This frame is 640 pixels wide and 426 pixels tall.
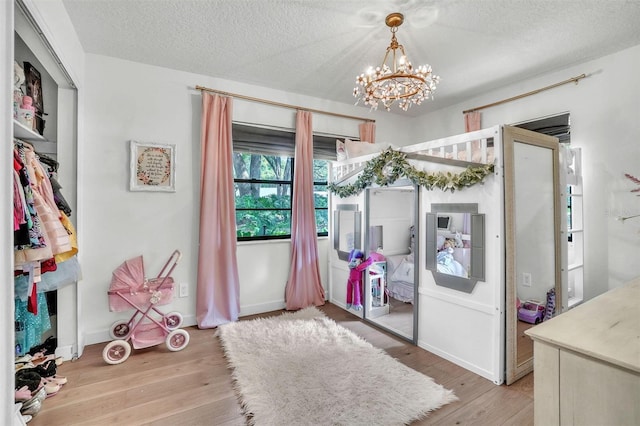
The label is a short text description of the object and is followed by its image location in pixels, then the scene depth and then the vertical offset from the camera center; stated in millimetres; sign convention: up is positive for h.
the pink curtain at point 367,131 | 4137 +1152
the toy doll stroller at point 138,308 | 2486 -800
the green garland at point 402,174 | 2197 +335
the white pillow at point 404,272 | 3509 -699
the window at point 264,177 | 3486 +458
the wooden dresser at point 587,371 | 897 -506
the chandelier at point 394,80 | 2135 +1012
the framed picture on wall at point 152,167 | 2896 +471
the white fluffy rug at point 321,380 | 1778 -1170
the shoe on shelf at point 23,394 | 1694 -1032
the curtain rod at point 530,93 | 2918 +1319
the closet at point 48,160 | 1667 +388
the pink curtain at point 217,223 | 3084 -90
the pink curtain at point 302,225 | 3570 -130
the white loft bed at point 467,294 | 2123 -573
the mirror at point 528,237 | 2133 -177
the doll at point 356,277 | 3280 -694
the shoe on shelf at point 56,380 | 2031 -1147
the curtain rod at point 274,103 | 3161 +1316
